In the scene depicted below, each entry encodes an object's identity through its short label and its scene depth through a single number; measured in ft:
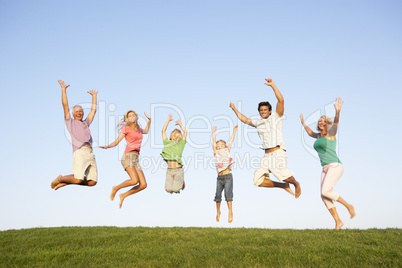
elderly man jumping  43.06
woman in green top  42.98
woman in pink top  44.39
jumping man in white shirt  42.06
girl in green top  46.06
